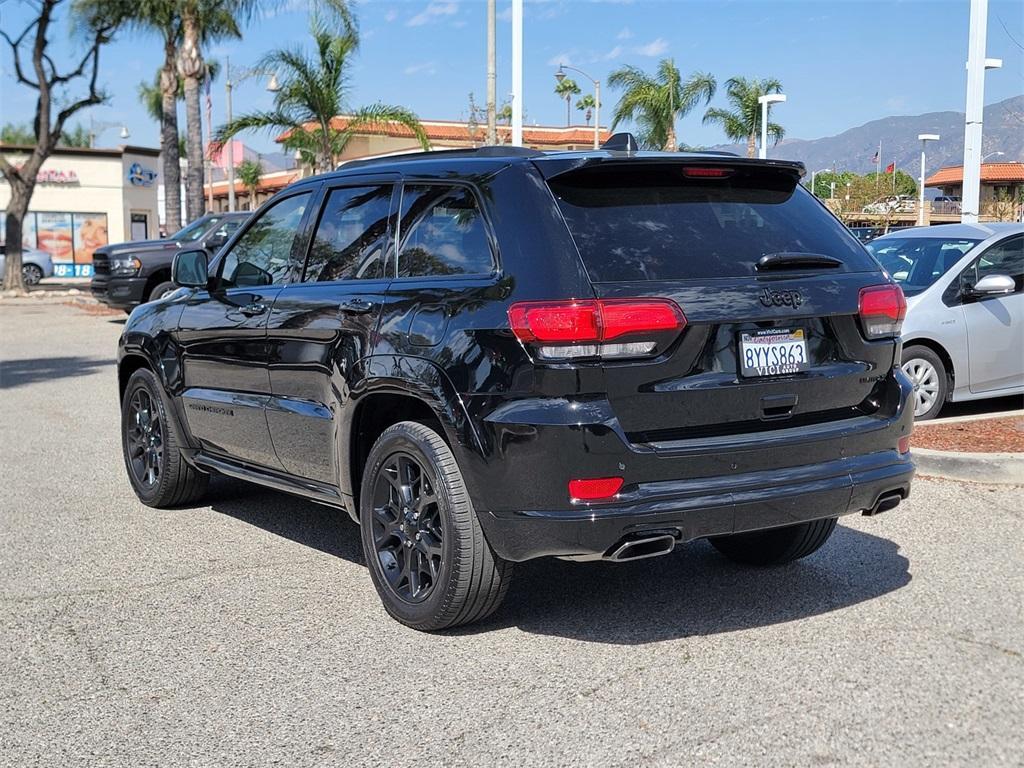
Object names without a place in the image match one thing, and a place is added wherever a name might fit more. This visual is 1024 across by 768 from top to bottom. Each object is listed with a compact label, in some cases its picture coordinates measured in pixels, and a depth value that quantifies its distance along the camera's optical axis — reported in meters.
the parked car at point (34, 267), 37.22
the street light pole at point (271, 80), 27.86
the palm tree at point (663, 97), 39.38
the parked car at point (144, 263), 19.28
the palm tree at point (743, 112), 43.03
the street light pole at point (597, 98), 40.84
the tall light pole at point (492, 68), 22.34
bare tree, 30.36
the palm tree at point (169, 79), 31.78
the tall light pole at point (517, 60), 20.36
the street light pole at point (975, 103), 12.34
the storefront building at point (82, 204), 49.47
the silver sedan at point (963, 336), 9.30
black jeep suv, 4.04
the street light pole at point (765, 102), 32.09
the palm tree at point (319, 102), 28.39
